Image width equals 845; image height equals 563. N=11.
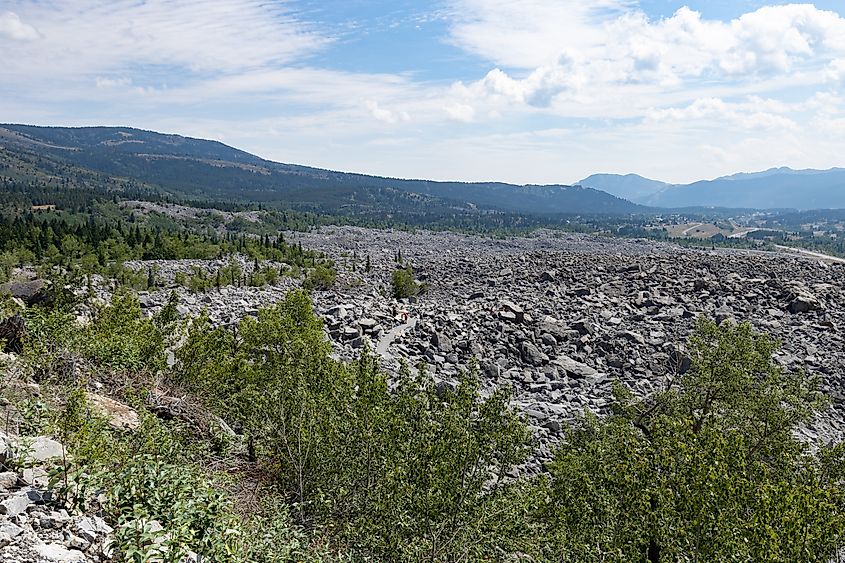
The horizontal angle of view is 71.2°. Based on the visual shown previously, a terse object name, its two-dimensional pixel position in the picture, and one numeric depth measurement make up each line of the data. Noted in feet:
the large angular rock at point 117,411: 42.96
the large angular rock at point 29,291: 74.95
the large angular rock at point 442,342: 118.73
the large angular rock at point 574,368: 108.99
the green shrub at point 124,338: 50.75
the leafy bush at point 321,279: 192.85
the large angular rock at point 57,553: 22.76
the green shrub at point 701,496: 26.04
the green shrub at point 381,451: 34.45
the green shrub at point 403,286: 194.59
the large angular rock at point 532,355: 114.21
